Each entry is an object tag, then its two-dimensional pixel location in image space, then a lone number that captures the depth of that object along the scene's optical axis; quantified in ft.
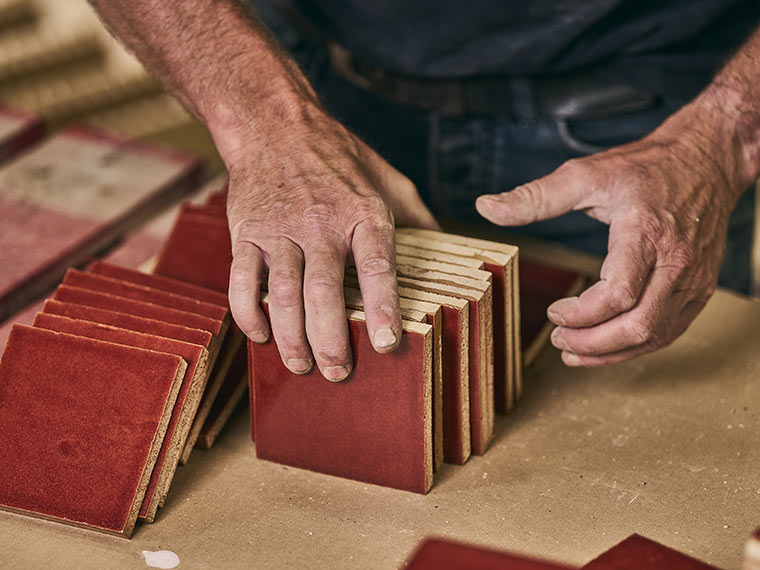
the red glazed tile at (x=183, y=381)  3.78
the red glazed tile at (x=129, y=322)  3.91
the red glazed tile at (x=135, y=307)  4.03
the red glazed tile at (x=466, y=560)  2.68
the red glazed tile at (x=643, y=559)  3.18
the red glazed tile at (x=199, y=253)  4.65
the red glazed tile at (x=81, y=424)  3.69
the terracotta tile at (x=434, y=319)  3.71
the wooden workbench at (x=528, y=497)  3.62
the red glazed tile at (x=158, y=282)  4.32
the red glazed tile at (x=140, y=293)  4.15
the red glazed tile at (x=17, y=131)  6.82
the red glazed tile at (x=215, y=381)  4.11
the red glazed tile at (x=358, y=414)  3.70
